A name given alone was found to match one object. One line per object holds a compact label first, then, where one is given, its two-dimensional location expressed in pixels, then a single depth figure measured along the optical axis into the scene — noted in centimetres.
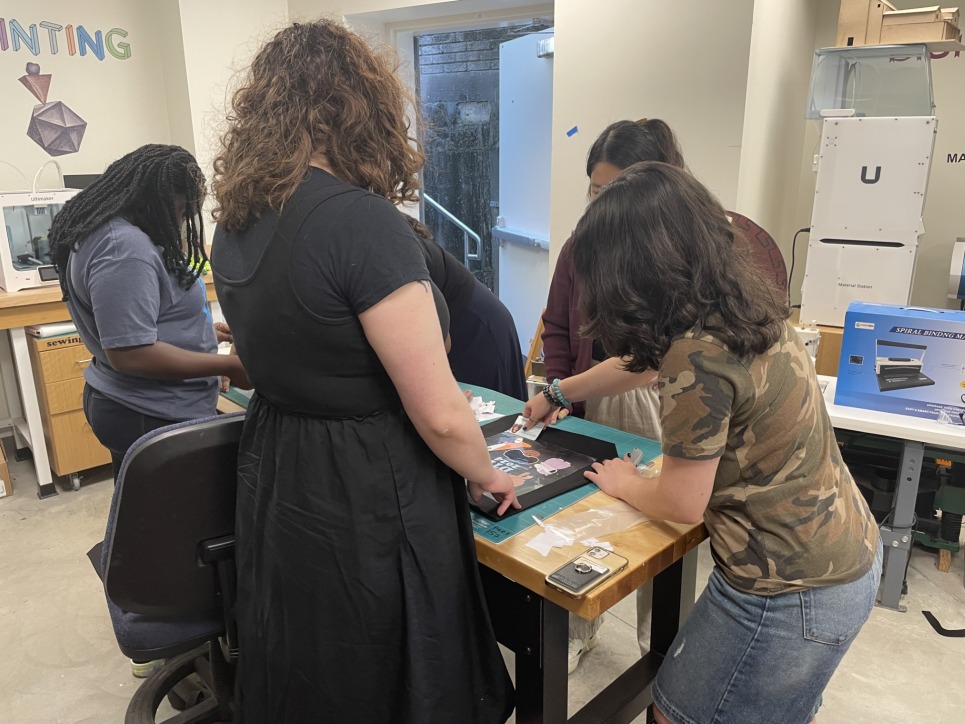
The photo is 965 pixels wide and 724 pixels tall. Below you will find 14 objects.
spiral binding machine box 213
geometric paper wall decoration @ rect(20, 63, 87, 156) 348
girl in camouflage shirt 103
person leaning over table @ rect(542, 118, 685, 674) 175
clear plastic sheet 118
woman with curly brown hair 100
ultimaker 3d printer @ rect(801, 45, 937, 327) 286
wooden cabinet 305
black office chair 120
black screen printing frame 127
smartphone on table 105
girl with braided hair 163
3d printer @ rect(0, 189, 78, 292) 303
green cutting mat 122
